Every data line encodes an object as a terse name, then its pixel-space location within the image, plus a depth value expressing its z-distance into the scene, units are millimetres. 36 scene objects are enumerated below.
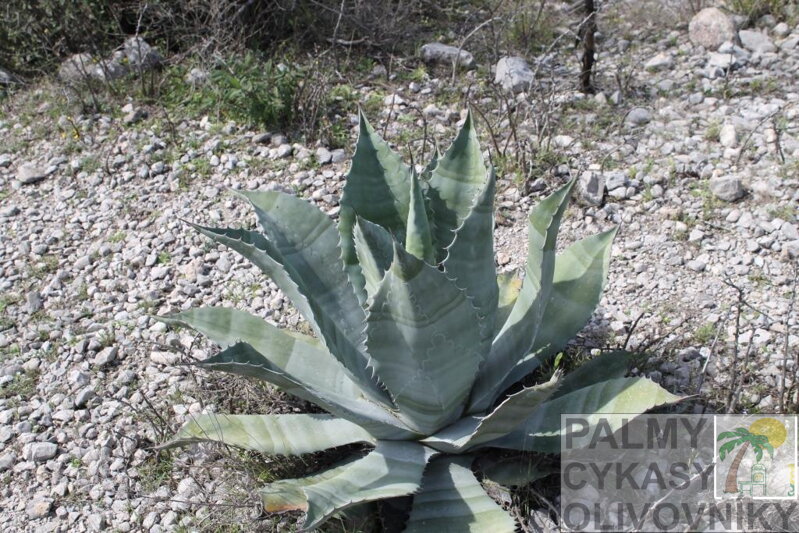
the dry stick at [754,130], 3459
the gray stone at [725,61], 4191
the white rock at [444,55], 4465
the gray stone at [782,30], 4375
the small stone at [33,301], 3385
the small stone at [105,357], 3084
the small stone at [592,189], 3473
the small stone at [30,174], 4121
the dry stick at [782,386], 2196
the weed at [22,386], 3012
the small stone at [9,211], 3932
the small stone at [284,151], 3986
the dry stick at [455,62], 4157
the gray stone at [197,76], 4426
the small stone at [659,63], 4332
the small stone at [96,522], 2514
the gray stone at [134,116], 4352
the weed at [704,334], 2791
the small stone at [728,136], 3646
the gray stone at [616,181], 3544
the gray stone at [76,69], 4567
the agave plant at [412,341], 1980
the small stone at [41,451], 2754
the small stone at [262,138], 4086
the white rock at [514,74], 4184
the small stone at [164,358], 3047
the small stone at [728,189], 3369
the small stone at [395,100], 4262
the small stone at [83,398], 2939
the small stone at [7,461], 2742
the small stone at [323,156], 3928
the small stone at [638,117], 3932
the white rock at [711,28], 4379
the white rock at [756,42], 4297
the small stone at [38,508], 2576
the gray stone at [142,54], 4566
